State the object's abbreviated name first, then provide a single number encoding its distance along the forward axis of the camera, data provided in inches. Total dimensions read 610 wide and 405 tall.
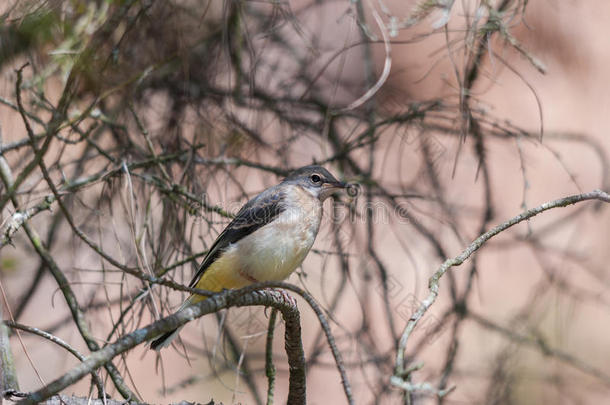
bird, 291.0
